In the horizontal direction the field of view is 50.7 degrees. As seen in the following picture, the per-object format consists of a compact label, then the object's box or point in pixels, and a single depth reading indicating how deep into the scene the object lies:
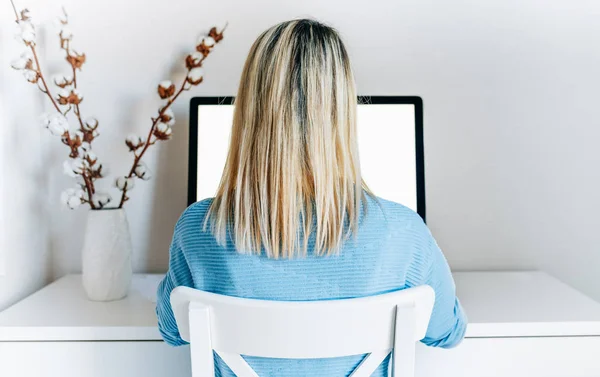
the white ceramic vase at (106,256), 1.32
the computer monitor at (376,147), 1.40
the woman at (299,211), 0.83
